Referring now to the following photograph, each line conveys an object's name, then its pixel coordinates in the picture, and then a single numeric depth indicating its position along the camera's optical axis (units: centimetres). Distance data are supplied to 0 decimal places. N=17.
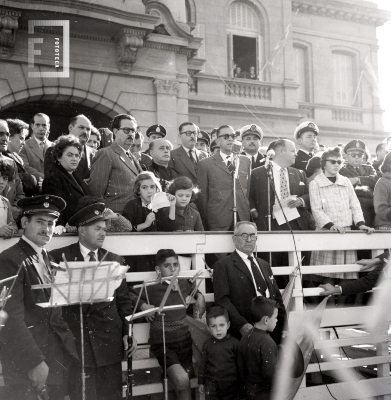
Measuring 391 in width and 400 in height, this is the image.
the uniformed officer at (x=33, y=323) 371
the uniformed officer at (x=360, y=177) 691
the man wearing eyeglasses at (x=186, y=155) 689
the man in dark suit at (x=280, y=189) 617
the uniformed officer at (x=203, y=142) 851
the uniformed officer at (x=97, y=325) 425
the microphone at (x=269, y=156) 614
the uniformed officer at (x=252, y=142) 720
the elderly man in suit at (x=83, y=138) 602
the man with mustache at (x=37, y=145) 682
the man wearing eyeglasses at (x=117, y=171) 565
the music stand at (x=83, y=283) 355
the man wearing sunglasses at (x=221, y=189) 621
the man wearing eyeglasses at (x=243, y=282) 505
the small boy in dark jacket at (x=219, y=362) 472
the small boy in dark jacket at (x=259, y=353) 457
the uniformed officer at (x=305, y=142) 732
